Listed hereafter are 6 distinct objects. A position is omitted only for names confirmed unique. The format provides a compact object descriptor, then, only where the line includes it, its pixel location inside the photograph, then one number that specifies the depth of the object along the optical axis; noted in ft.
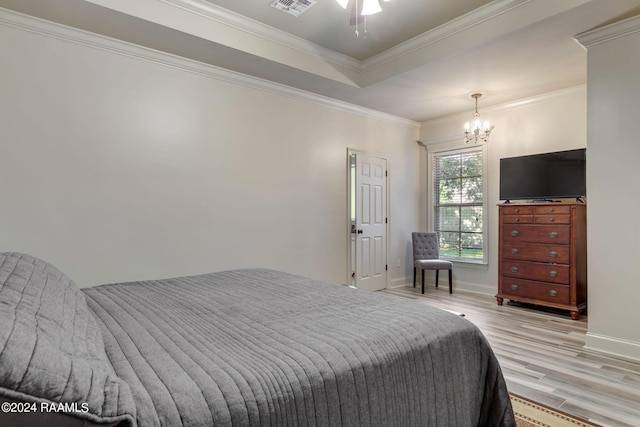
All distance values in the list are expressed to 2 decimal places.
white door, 16.80
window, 17.60
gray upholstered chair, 18.10
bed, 2.37
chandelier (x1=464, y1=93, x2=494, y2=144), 15.48
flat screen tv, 13.52
